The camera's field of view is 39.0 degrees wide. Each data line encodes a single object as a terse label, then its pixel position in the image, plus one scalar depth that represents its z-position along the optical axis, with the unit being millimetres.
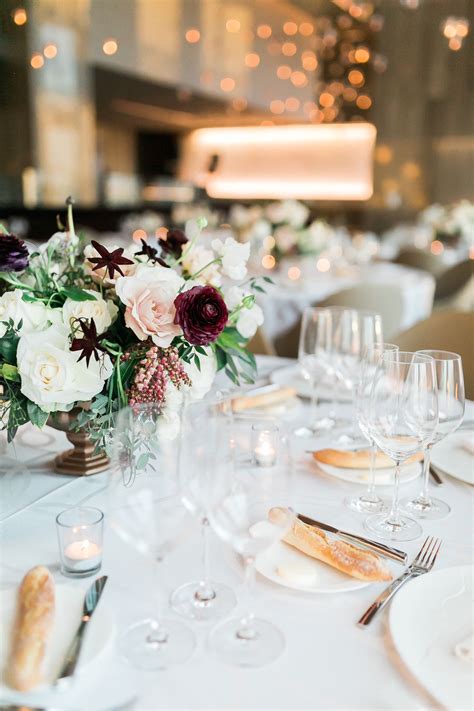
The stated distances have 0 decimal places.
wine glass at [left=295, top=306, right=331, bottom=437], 1324
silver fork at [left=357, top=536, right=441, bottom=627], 721
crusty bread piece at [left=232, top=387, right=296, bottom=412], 1387
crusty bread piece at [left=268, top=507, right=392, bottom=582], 774
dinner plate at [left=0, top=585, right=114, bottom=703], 607
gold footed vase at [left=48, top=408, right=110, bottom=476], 1059
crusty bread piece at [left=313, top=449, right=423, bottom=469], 1107
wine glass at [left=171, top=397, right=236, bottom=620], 655
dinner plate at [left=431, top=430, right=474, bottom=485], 1108
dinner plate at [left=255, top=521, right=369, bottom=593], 756
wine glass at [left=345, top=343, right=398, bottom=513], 973
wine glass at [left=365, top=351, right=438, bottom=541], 931
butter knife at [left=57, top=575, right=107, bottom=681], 600
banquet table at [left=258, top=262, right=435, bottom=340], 3365
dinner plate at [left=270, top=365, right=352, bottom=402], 1489
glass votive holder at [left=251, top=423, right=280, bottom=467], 666
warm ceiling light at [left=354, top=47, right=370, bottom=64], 8383
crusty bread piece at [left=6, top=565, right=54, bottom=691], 583
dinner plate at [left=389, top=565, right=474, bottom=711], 605
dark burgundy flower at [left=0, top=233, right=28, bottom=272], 957
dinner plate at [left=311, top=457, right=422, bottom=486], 1089
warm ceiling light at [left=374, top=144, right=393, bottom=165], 8547
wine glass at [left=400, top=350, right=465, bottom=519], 963
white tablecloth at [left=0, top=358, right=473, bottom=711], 597
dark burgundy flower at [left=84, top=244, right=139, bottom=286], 971
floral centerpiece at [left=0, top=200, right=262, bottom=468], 864
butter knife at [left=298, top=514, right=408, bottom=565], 841
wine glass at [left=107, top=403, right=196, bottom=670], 634
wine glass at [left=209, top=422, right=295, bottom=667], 634
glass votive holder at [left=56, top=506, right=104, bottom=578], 788
